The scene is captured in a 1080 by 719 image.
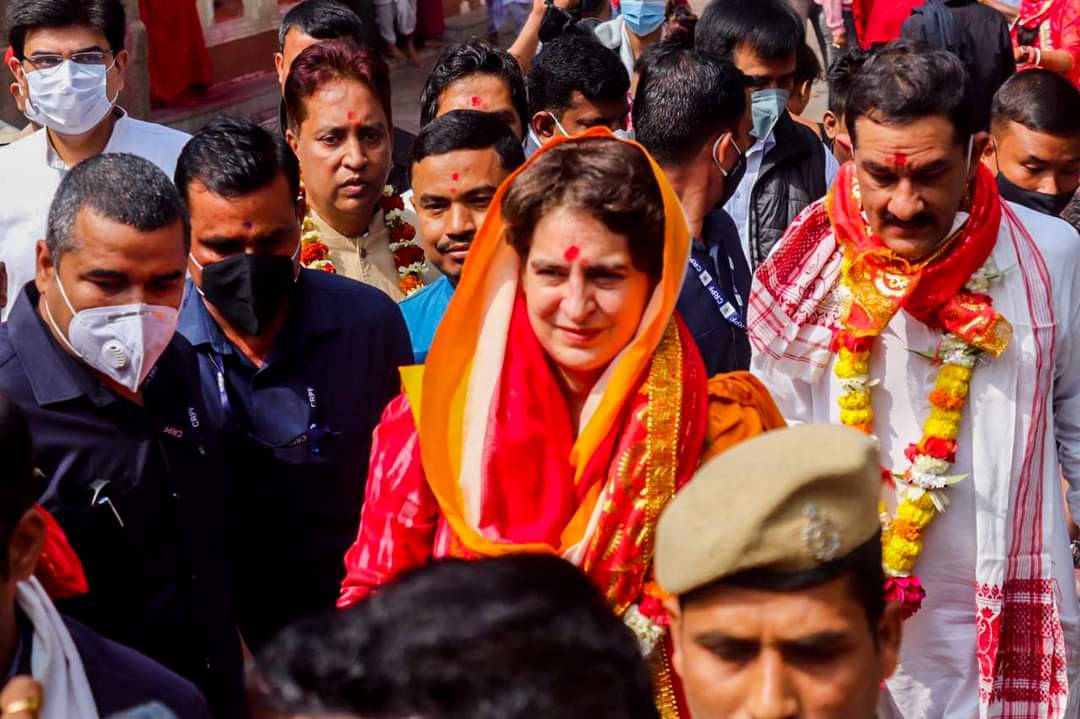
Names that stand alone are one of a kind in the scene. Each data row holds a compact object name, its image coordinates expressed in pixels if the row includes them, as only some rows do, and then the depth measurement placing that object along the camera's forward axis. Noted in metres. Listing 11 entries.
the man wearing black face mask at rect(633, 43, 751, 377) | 4.90
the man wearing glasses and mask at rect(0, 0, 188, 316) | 5.91
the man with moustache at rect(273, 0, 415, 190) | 7.12
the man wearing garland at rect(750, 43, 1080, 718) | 4.50
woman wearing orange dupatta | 3.64
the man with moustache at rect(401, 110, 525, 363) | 5.00
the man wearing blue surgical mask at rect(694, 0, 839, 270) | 6.37
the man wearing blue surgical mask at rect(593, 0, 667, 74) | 8.65
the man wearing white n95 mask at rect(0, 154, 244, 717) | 3.80
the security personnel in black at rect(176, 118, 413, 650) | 4.43
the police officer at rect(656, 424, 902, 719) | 2.81
